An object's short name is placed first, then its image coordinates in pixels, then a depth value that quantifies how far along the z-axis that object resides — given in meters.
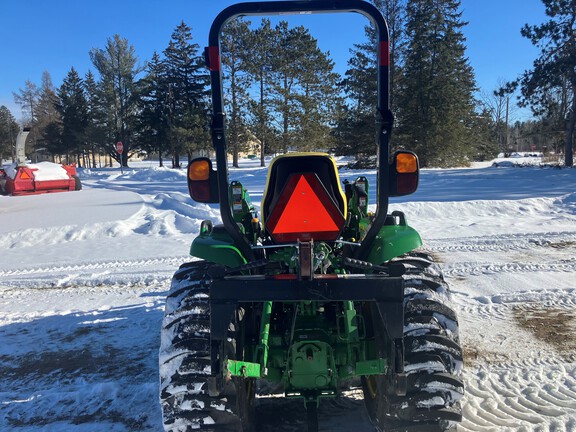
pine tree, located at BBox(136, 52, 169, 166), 46.25
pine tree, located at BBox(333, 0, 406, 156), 30.27
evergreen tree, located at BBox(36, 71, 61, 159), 56.06
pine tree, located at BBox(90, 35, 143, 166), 49.00
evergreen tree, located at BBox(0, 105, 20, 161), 63.34
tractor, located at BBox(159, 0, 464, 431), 2.21
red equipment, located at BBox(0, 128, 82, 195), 18.28
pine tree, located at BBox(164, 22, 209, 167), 43.31
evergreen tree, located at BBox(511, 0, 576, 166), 25.52
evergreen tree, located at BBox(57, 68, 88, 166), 52.78
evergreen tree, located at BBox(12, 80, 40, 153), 65.06
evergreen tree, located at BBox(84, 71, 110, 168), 49.31
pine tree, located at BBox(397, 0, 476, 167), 31.44
